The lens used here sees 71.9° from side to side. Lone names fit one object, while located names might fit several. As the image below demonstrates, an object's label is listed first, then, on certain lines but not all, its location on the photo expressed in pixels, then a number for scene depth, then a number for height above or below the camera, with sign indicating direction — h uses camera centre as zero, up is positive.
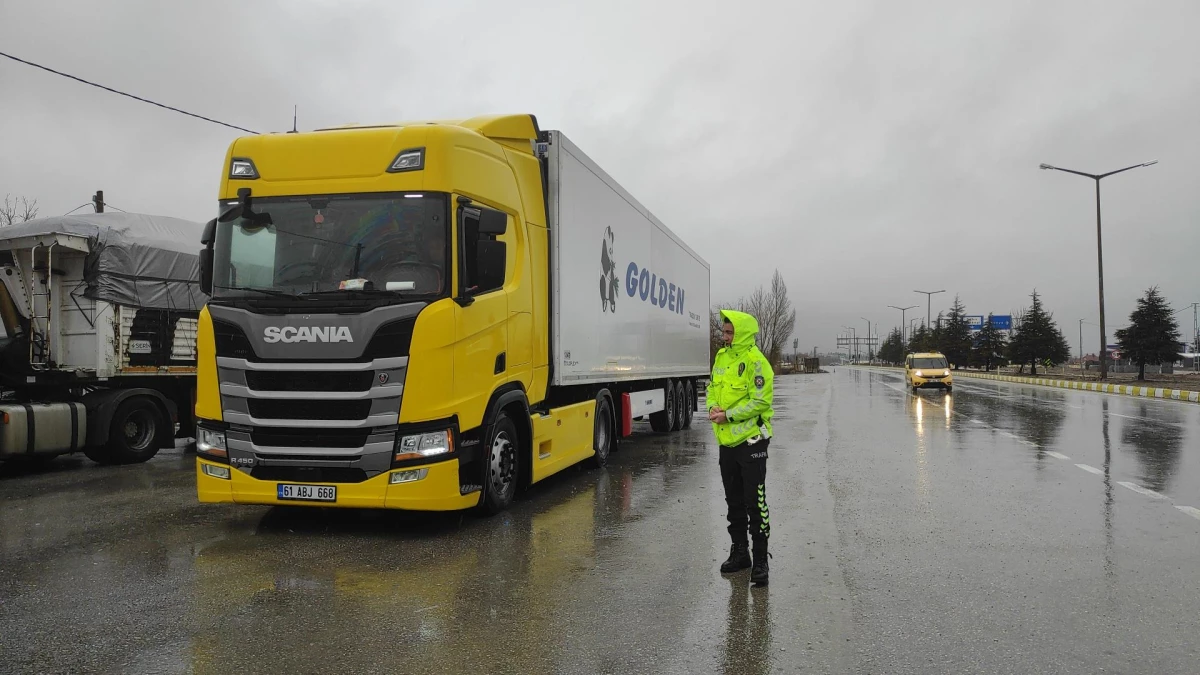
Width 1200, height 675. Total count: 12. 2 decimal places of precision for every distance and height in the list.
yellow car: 32.56 -0.28
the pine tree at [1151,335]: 51.12 +1.98
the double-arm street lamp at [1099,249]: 36.88 +5.31
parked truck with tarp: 10.44 +0.32
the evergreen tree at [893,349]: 144.70 +3.11
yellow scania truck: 6.33 +0.32
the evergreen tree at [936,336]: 96.94 +3.53
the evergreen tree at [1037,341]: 73.62 +2.28
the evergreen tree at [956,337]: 92.62 +3.26
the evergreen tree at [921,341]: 103.64 +3.48
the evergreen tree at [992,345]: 85.69 +2.19
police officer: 5.41 -0.42
